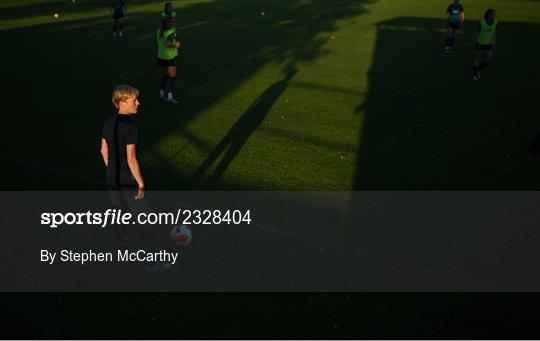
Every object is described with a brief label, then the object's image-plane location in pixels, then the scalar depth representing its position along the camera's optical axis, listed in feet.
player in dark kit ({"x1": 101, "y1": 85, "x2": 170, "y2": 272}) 14.69
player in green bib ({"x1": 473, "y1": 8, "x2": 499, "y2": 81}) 42.22
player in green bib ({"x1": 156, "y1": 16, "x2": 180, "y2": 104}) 34.01
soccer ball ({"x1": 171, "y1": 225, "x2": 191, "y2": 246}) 18.33
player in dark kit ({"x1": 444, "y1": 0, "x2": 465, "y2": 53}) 58.13
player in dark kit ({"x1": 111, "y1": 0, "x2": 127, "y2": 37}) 65.93
